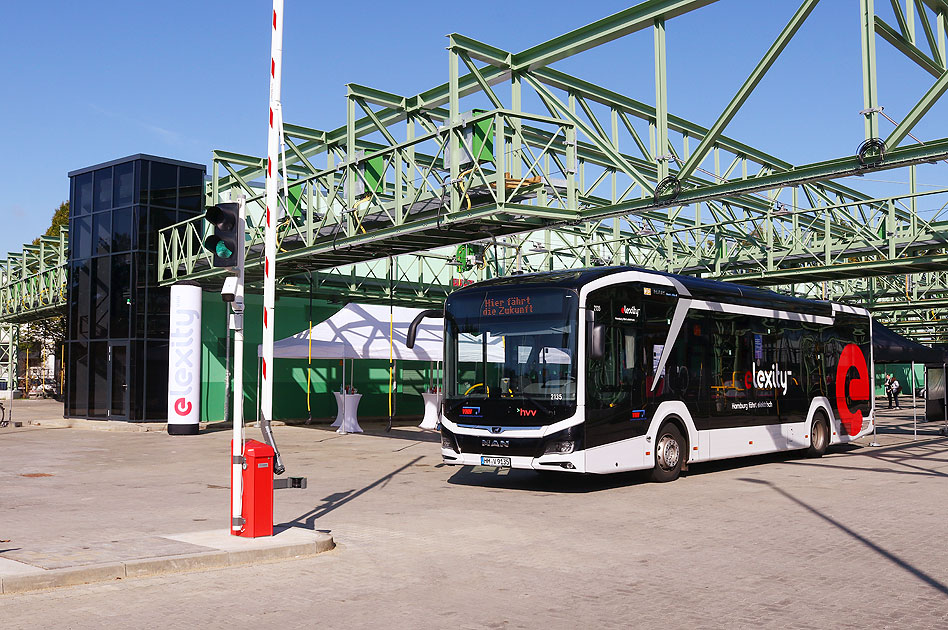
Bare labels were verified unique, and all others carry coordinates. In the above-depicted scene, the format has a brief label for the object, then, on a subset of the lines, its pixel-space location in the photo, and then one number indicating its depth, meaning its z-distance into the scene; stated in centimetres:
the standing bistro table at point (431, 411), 2902
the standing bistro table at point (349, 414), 2827
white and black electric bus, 1396
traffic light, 969
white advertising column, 2670
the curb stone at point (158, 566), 716
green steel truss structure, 1270
